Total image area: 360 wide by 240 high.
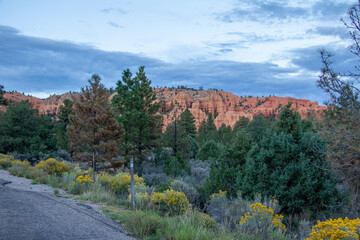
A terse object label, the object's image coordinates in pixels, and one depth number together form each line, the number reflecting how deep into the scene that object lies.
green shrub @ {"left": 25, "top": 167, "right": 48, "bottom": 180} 16.52
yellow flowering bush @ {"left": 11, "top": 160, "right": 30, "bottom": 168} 20.71
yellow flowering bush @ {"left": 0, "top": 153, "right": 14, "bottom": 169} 21.81
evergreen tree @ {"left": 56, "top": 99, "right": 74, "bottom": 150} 41.75
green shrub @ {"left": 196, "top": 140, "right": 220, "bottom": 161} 35.40
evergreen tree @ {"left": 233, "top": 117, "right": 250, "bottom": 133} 61.31
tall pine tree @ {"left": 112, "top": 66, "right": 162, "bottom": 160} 23.53
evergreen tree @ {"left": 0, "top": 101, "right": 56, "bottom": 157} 28.33
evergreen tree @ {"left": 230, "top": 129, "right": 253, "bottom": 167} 14.27
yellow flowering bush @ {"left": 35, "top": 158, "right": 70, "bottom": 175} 17.83
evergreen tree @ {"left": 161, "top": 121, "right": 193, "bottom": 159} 29.48
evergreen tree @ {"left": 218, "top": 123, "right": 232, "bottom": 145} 56.91
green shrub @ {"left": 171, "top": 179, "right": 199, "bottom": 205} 13.38
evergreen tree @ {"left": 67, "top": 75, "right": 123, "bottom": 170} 22.09
